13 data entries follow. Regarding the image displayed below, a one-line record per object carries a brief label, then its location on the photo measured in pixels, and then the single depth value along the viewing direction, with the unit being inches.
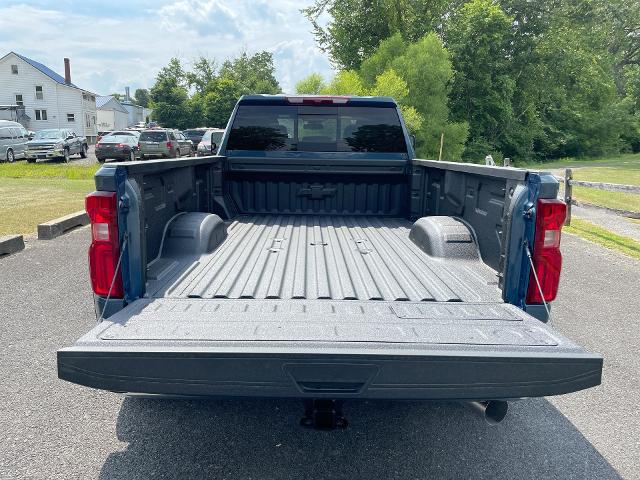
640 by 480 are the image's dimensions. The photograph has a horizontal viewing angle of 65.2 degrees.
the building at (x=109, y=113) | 2861.7
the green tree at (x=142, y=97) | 5364.7
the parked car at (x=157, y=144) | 1006.4
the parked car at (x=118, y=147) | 970.1
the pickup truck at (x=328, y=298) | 84.1
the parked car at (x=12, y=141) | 941.8
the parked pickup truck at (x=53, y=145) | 957.2
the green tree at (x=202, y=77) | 2739.7
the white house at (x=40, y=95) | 1925.4
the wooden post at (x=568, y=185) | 399.2
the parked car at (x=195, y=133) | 1462.7
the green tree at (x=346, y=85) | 841.4
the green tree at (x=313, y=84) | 907.4
